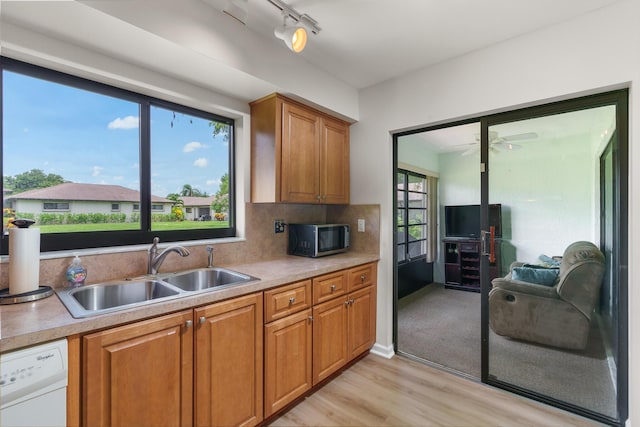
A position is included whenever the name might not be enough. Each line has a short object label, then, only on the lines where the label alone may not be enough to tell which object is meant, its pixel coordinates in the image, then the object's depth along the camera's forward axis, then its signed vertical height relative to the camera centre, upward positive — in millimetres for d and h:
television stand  4184 -760
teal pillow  2096 -456
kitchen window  1581 +338
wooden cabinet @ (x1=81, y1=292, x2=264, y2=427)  1155 -727
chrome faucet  1821 -262
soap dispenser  1544 -324
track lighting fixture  1626 +1065
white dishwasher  932 -585
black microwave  2507 -238
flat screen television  3936 -118
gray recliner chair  1962 -673
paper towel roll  1317 -204
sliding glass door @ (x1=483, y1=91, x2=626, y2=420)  1857 -313
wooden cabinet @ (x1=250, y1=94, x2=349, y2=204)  2232 +499
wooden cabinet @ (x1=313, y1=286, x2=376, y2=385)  2098 -943
